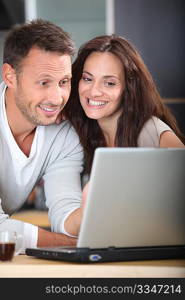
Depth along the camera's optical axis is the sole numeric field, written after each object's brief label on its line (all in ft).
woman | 7.20
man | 6.94
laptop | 4.46
